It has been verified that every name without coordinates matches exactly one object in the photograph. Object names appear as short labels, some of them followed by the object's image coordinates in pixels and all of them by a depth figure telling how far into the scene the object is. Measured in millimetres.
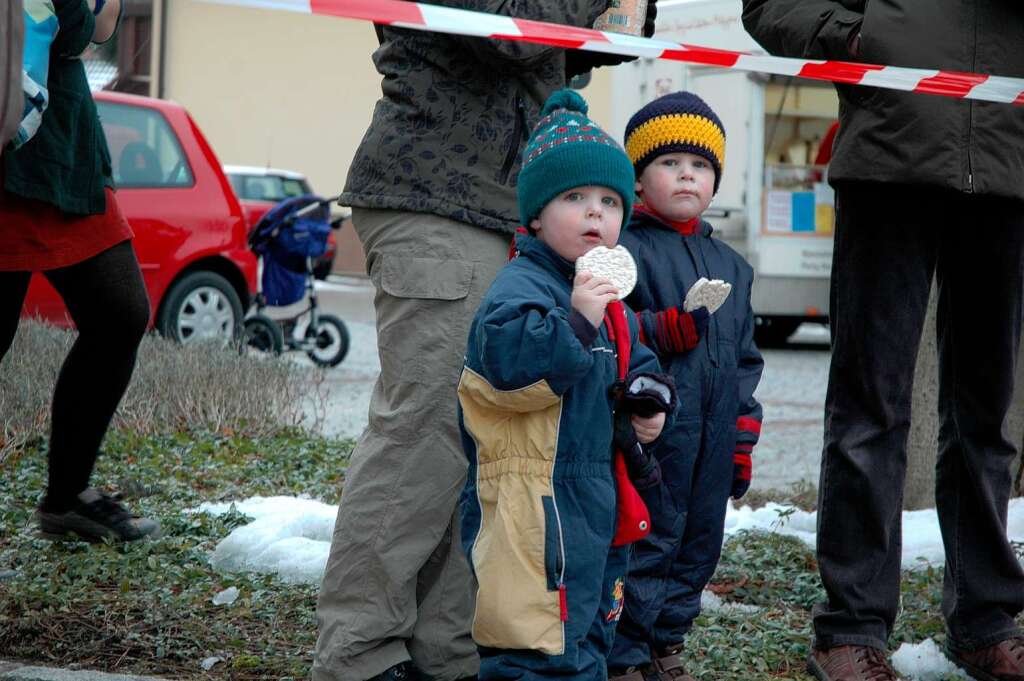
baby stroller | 20106
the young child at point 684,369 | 5727
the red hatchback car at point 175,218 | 16302
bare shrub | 11200
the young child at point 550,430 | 4752
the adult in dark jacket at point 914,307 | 5789
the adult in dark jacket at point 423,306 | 5562
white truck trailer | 22963
